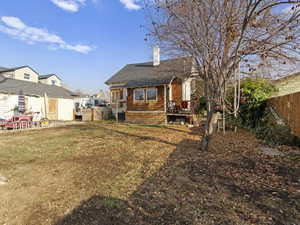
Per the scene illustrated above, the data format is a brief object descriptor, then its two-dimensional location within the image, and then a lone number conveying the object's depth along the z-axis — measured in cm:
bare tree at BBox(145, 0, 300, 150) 374
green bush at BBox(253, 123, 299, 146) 606
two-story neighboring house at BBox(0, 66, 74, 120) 1256
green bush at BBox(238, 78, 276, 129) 916
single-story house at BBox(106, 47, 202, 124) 1247
